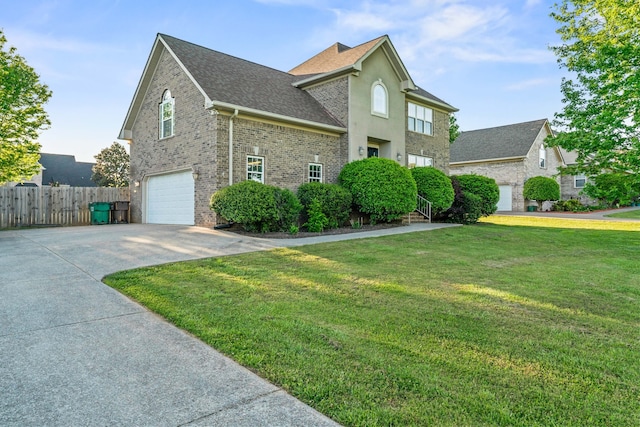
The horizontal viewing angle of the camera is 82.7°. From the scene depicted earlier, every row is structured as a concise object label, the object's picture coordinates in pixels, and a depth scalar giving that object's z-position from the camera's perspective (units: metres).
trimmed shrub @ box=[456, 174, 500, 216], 17.59
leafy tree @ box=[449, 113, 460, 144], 29.18
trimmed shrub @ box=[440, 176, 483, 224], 16.67
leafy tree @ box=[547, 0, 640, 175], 8.99
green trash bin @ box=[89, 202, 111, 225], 17.19
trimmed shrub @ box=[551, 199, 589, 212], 26.81
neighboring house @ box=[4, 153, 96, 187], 37.41
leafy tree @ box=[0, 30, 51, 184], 18.78
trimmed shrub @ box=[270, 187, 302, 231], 11.95
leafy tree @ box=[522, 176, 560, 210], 28.45
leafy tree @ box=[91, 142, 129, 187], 37.19
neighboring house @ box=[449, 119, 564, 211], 29.83
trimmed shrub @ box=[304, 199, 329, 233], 12.73
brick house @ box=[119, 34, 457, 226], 13.01
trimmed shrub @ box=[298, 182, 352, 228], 13.38
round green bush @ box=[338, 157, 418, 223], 13.99
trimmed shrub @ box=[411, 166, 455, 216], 15.91
